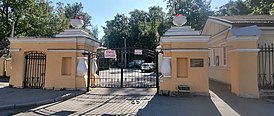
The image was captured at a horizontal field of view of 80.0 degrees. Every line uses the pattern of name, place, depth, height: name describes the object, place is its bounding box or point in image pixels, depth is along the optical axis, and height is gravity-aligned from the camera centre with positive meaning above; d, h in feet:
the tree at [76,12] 133.90 +41.20
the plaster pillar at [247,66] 24.07 -0.83
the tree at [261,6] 53.41 +18.81
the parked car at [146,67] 68.92 -2.79
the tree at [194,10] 94.84 +30.21
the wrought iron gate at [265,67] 27.09 -1.12
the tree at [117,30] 126.71 +26.36
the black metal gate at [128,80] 28.64 -4.87
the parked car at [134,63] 79.53 -1.83
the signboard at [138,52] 27.82 +1.47
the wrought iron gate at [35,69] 29.86 -1.61
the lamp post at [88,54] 27.68 +1.12
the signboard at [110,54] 28.07 +1.11
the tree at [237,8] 85.34 +28.24
